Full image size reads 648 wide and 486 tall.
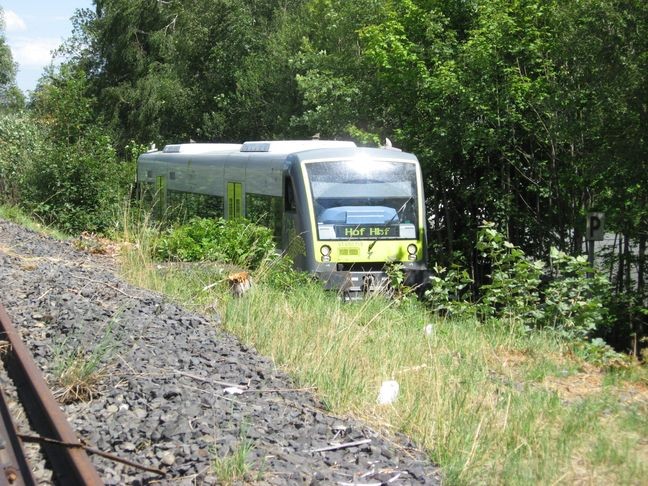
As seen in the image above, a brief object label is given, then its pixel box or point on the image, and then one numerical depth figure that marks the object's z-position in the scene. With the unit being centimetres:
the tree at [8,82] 6757
